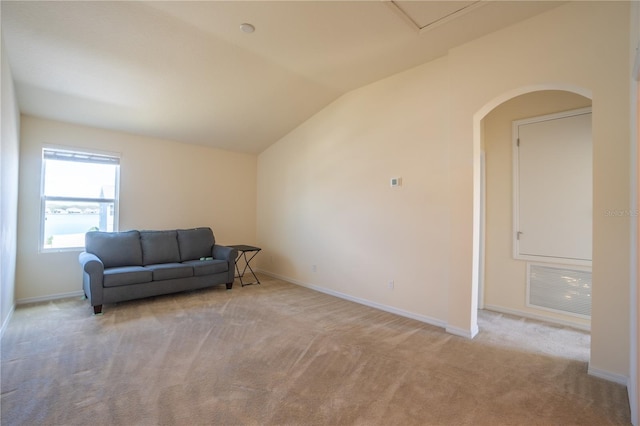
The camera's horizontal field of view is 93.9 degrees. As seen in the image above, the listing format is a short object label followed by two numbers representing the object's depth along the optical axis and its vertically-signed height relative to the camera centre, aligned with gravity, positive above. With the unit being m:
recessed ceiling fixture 2.73 +1.72
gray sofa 3.58 -0.74
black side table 5.03 -0.81
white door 3.30 +0.36
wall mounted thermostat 3.67 +0.42
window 4.04 +0.22
